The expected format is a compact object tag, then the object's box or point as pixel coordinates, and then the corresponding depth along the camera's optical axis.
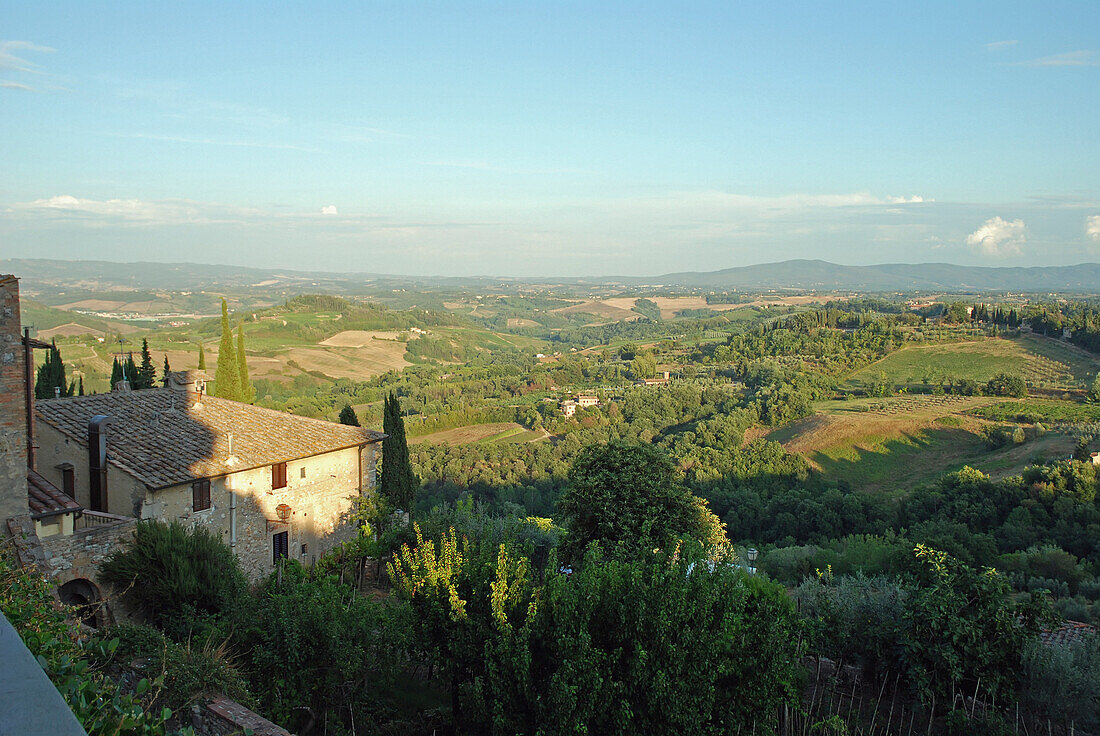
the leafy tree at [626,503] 14.52
